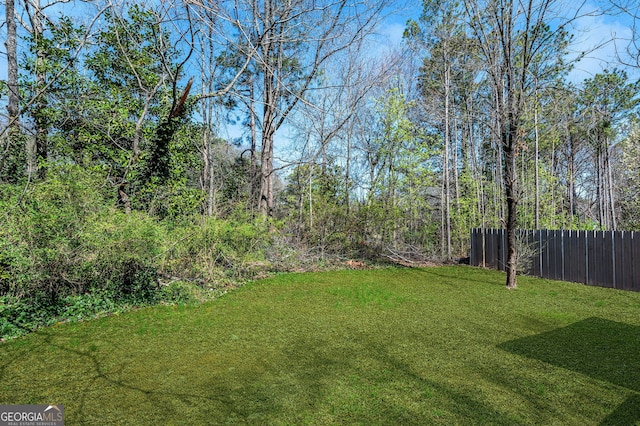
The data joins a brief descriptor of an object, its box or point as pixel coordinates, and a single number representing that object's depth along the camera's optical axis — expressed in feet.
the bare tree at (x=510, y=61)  19.20
